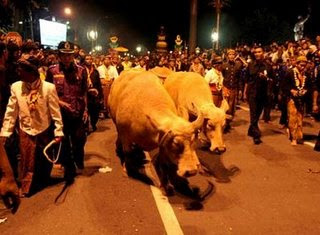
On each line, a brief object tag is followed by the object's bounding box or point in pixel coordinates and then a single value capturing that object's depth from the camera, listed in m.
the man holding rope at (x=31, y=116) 3.94
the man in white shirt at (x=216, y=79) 6.84
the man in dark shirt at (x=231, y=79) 7.61
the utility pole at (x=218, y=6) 16.85
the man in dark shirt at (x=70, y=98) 4.50
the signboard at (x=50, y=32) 19.97
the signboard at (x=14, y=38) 5.15
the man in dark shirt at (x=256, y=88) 6.62
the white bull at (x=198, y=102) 4.61
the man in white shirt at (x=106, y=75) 8.85
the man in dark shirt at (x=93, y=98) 7.11
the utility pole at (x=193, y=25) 19.17
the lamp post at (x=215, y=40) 17.89
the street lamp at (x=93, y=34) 33.24
